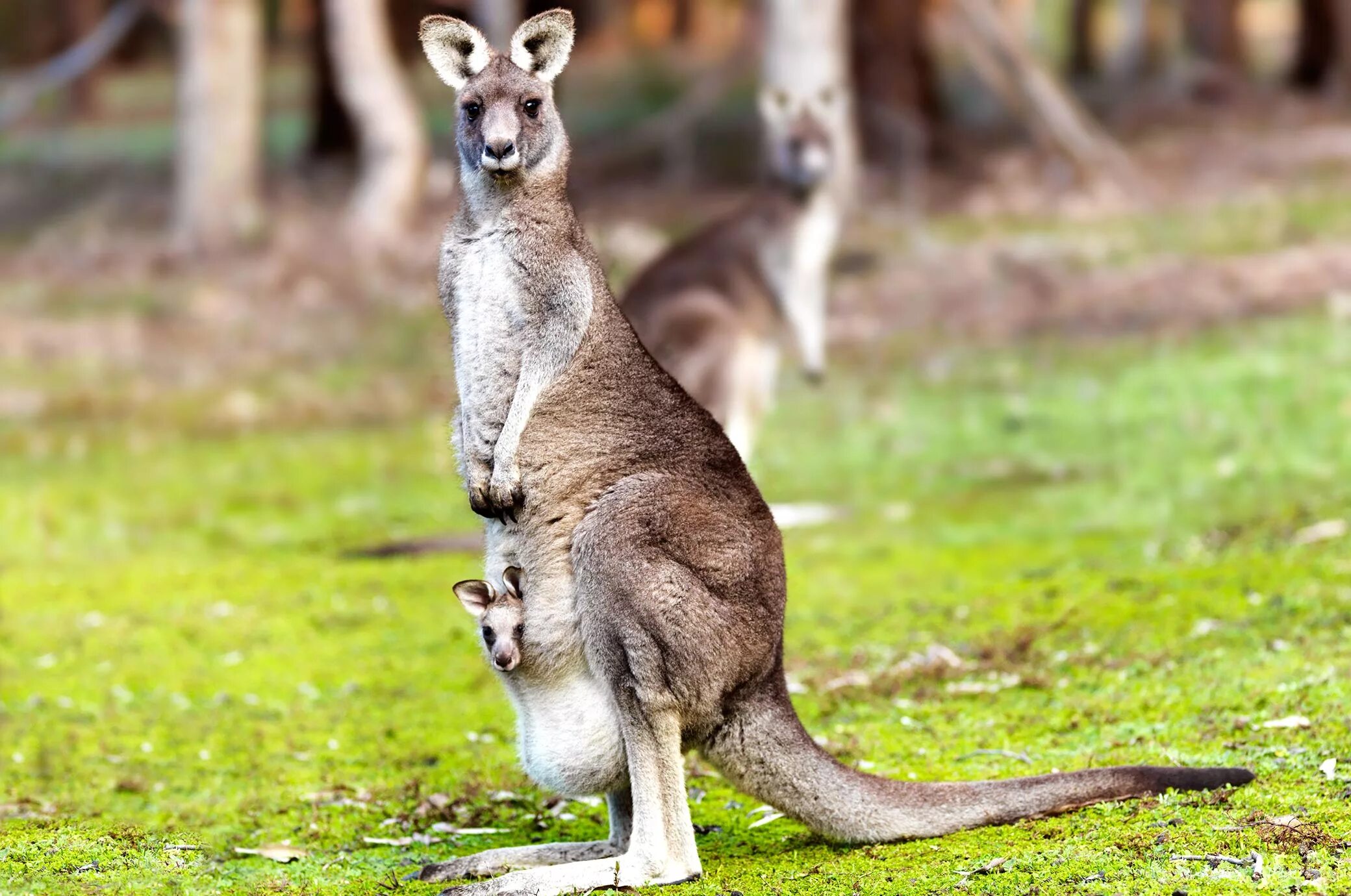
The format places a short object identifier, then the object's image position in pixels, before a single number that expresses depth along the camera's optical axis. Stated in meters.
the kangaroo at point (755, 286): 9.64
